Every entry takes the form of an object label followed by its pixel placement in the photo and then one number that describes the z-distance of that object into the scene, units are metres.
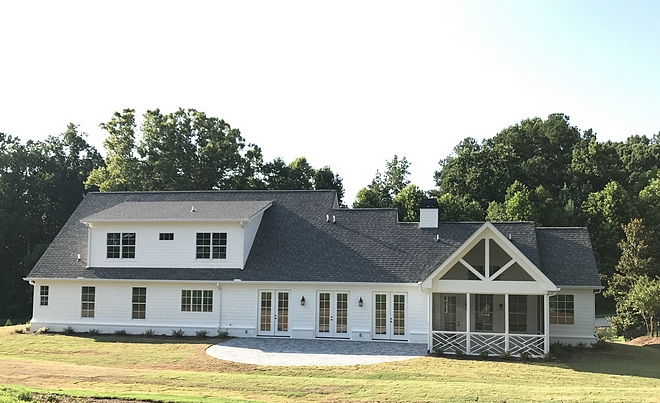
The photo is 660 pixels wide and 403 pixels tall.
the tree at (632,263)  35.66
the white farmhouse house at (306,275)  26.08
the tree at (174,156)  51.94
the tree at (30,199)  50.53
